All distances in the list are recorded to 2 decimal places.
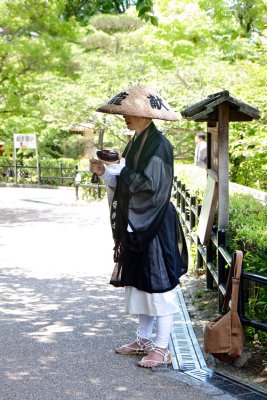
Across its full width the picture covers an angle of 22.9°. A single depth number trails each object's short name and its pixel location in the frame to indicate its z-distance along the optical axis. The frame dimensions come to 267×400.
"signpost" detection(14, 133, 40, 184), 29.62
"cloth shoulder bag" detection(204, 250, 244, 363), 4.49
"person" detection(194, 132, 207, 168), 13.98
